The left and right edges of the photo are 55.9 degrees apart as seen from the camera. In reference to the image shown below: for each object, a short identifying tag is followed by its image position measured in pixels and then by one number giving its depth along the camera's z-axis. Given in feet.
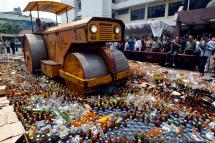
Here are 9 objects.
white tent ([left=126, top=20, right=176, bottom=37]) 52.06
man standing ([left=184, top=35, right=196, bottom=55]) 30.71
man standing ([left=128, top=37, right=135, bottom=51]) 44.77
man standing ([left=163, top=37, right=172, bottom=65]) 33.92
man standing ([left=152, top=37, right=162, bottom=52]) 39.50
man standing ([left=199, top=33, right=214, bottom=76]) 25.02
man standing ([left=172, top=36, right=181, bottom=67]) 32.48
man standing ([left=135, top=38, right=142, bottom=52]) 43.80
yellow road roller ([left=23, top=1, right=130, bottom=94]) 13.75
